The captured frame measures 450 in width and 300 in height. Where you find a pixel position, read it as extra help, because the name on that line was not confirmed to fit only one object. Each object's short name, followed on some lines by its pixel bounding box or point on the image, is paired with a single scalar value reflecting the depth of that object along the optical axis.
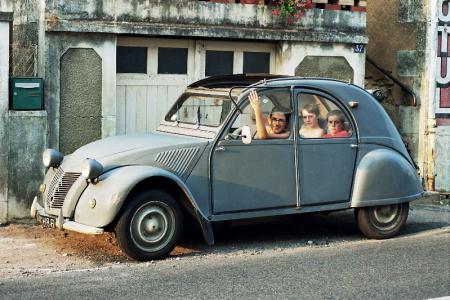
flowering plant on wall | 12.65
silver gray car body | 8.68
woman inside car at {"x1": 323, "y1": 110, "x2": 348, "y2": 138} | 9.77
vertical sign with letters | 14.25
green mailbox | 10.94
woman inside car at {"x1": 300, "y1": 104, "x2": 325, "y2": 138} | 9.59
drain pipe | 14.43
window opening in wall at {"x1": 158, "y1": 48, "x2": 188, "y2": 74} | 12.21
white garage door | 11.98
